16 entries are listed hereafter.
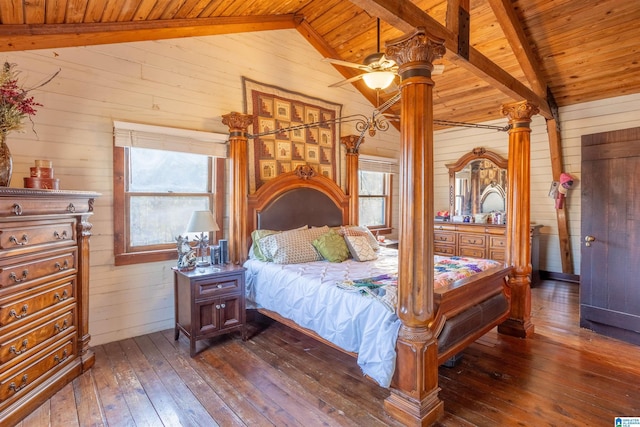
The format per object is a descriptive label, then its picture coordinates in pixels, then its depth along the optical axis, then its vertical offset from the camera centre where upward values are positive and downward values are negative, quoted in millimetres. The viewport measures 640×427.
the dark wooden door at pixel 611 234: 3291 -254
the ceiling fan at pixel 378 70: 2812 +1204
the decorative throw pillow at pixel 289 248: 3525 -393
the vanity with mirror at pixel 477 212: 5305 -29
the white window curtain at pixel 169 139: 3162 +754
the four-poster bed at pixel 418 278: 2070 -423
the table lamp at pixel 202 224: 3248 -120
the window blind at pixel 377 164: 5402 +795
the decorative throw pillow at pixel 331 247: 3699 -411
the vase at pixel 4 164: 2137 +313
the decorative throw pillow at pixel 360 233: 4164 -276
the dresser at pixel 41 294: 2055 -573
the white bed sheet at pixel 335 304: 2223 -761
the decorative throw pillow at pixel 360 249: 3771 -434
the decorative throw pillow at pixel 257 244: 3648 -367
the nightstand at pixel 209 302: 2979 -841
